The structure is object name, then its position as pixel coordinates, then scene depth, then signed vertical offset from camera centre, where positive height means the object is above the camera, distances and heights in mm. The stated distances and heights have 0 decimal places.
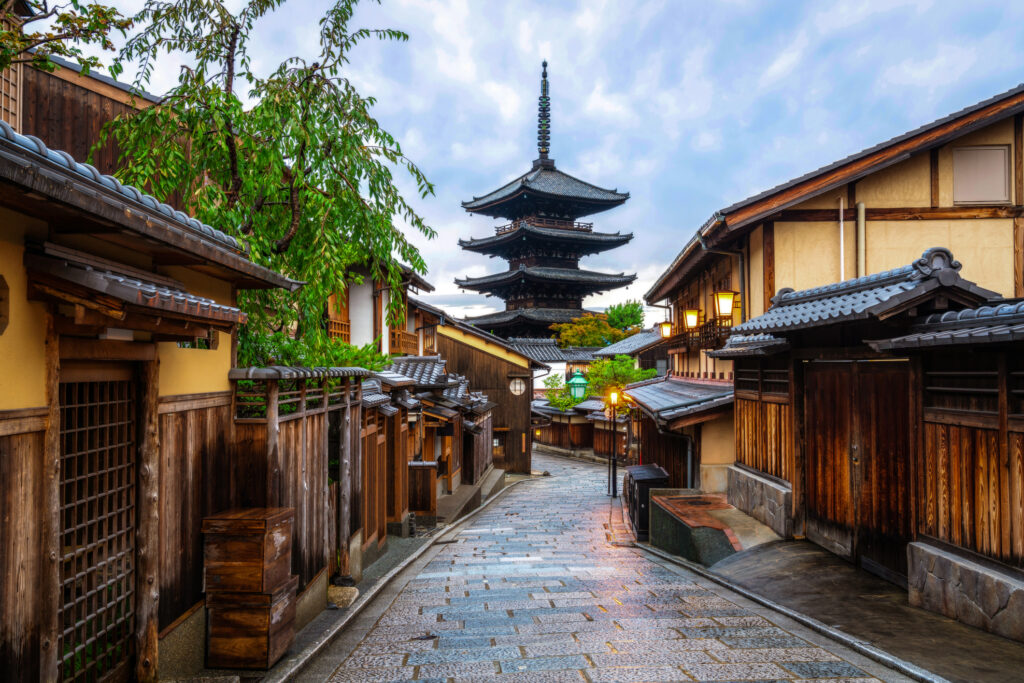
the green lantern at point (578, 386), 38906 -2265
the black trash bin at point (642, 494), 15414 -3612
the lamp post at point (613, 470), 25094 -4859
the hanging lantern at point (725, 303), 13734 +958
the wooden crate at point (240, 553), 5848 -1846
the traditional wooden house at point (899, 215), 12867 +2660
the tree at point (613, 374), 37062 -1477
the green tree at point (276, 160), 8047 +2485
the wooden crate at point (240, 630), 5809 -2524
